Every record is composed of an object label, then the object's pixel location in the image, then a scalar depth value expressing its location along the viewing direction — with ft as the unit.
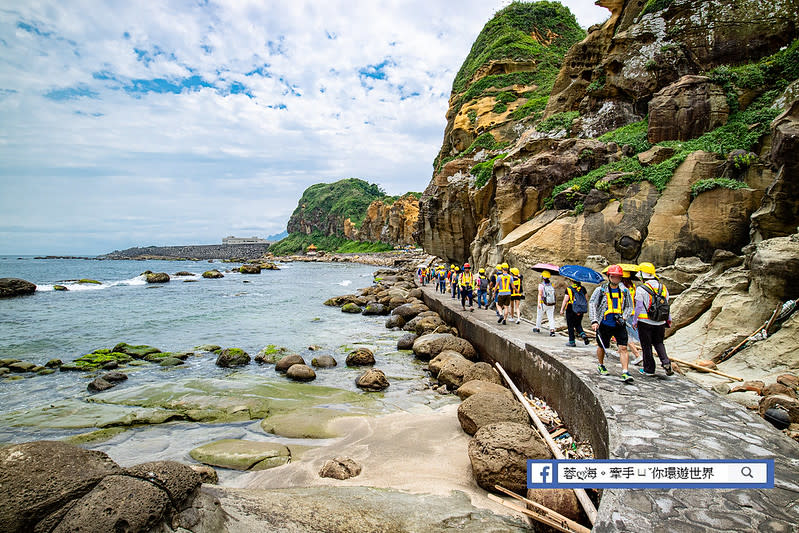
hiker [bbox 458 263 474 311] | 57.77
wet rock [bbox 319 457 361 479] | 20.31
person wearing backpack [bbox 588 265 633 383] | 21.86
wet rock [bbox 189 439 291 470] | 22.61
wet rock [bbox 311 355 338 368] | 44.47
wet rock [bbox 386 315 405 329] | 68.08
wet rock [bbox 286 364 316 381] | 39.50
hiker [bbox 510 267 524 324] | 43.24
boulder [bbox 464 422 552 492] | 17.29
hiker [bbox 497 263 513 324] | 43.04
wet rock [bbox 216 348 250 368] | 45.11
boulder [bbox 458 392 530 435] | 22.77
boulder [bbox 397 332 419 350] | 51.67
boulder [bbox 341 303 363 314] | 86.69
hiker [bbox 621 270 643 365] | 22.34
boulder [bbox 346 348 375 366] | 44.83
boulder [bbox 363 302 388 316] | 83.51
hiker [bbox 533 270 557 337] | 36.32
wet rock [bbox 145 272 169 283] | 156.87
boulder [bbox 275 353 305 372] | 42.24
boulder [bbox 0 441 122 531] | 10.50
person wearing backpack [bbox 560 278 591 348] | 30.96
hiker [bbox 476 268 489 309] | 59.67
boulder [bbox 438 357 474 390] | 34.87
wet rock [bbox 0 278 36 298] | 112.88
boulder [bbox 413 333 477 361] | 43.86
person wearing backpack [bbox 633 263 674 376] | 20.99
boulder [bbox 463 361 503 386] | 33.27
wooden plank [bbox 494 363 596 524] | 13.61
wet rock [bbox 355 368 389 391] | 36.37
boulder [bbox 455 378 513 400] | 28.15
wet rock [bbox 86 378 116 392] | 36.40
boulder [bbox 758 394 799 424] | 17.26
